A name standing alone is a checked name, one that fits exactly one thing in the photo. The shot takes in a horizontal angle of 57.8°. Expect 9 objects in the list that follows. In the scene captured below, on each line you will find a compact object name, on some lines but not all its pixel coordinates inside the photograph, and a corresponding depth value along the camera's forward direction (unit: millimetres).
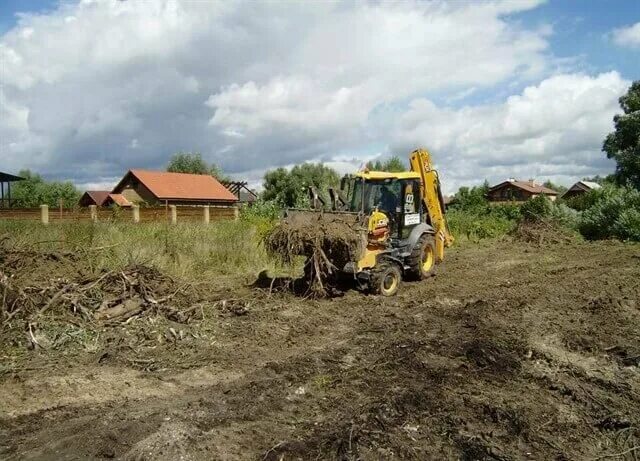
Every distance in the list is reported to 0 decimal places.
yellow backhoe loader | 10781
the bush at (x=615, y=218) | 21486
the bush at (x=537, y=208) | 25297
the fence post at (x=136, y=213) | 19475
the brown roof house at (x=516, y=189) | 70250
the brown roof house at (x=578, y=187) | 64356
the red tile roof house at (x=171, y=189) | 45125
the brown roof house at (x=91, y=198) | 55594
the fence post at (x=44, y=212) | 19228
